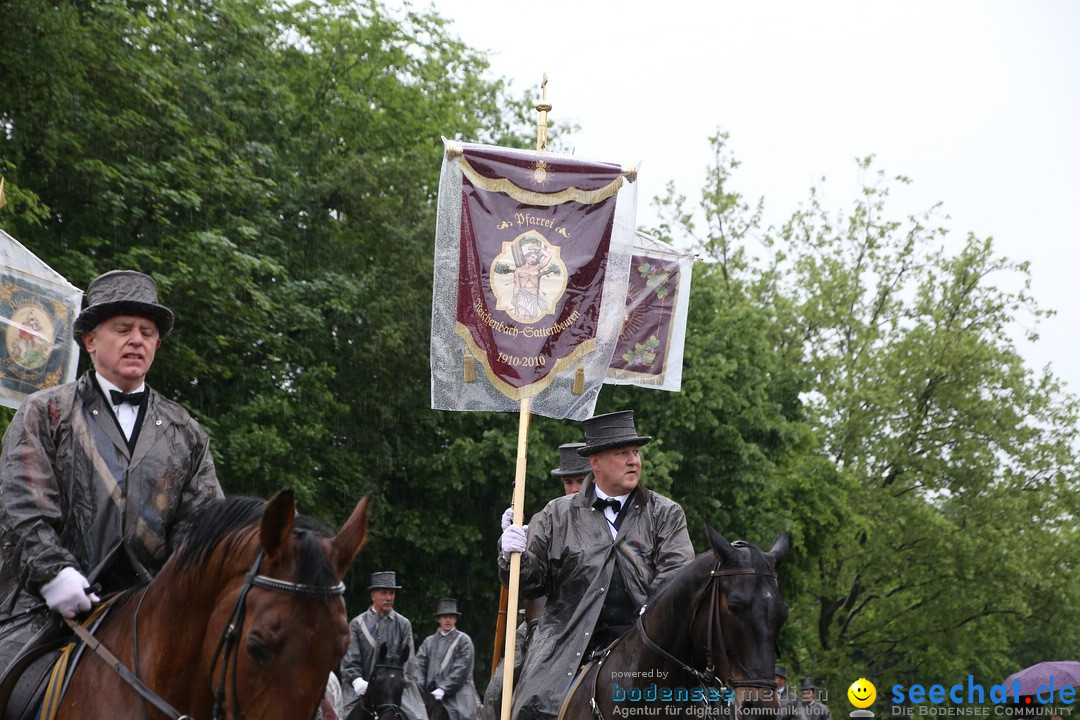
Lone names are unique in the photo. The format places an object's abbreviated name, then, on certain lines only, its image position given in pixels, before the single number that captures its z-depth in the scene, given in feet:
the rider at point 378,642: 49.96
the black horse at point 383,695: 48.34
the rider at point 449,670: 56.90
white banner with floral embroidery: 42.11
